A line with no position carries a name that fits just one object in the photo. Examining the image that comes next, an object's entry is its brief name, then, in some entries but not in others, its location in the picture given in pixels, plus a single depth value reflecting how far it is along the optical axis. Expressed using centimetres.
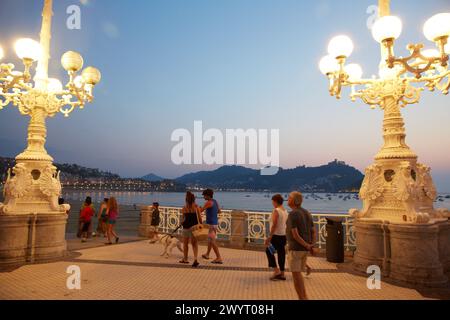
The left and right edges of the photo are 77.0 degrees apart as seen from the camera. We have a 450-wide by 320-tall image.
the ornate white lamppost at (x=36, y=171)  767
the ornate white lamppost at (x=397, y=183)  580
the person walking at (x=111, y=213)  1057
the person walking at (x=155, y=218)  1225
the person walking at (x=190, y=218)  760
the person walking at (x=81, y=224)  1222
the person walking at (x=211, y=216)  761
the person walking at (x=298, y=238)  440
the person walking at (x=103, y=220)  1170
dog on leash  857
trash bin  788
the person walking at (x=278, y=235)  614
